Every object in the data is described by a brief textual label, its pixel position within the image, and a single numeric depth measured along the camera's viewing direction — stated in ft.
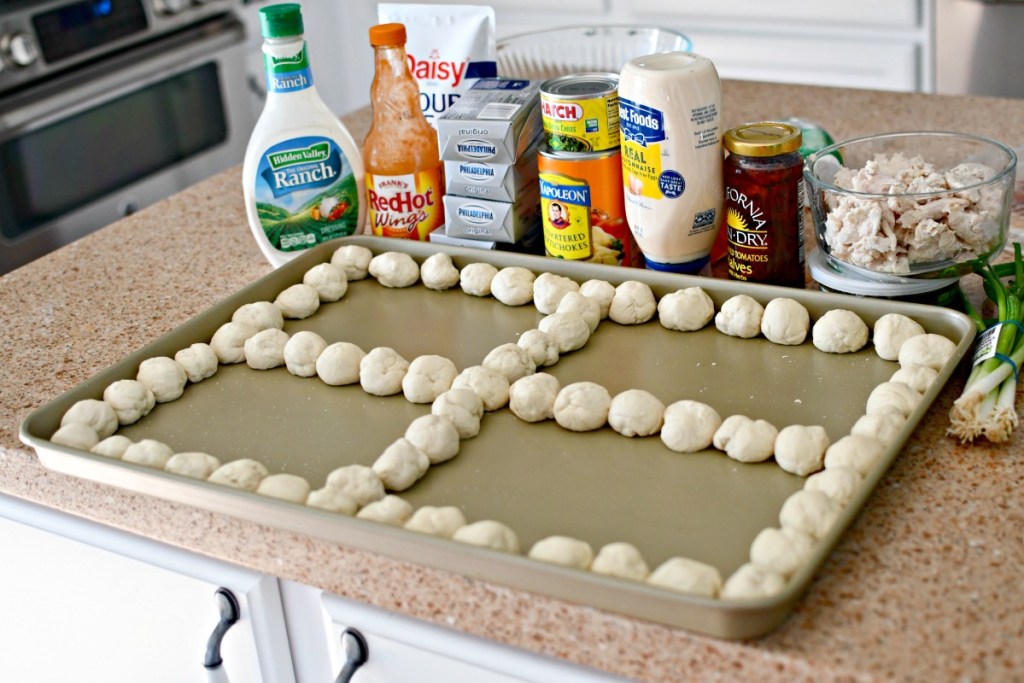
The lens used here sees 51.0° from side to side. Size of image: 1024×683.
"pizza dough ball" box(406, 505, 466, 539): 2.31
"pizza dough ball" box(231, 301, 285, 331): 3.33
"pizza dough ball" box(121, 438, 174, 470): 2.64
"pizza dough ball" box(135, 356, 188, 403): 3.02
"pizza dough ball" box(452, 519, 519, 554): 2.23
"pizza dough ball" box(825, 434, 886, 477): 2.37
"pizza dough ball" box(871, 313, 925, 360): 2.82
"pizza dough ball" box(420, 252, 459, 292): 3.51
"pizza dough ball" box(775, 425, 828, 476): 2.45
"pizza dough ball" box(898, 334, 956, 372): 2.72
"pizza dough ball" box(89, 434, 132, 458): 2.70
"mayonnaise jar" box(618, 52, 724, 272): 3.00
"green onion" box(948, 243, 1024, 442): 2.49
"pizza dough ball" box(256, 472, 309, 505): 2.46
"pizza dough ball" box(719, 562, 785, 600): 2.00
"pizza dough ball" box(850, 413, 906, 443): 2.46
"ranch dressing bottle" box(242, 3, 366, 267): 3.46
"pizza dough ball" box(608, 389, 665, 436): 2.66
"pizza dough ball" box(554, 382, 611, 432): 2.72
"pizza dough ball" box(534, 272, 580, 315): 3.28
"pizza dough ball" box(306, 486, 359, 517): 2.40
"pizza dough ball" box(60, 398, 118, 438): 2.85
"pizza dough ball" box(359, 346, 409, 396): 2.98
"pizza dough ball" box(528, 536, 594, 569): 2.17
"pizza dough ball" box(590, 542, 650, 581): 2.13
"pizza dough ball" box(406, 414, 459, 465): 2.63
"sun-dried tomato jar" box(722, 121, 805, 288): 3.01
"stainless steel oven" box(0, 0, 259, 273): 6.28
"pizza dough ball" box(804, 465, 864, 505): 2.28
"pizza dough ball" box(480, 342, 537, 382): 2.97
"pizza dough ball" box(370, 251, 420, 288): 3.57
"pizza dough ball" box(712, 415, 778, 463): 2.52
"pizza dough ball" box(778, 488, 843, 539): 2.20
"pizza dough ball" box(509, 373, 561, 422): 2.79
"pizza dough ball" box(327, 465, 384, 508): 2.48
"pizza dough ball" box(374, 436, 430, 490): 2.54
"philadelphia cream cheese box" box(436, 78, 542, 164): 3.35
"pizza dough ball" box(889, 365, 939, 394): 2.64
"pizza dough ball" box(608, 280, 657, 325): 3.18
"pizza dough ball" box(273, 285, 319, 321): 3.45
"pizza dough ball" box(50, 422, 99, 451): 2.75
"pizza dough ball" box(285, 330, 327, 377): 3.11
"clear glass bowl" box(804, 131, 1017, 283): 2.84
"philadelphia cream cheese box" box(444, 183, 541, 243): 3.51
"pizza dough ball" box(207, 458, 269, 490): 2.53
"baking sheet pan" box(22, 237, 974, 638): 2.22
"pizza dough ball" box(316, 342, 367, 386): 3.04
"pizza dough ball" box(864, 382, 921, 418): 2.55
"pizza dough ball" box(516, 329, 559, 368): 3.05
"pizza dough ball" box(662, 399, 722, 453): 2.59
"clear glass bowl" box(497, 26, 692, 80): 4.26
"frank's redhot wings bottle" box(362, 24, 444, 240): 3.51
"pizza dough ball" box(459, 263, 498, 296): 3.45
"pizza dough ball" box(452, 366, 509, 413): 2.86
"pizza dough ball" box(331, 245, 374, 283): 3.63
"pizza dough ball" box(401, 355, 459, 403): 2.92
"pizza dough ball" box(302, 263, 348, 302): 3.54
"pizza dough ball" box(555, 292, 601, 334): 3.17
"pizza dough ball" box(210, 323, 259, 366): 3.21
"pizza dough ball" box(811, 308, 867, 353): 2.88
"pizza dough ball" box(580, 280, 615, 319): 3.25
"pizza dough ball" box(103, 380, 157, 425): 2.93
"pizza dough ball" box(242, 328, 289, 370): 3.17
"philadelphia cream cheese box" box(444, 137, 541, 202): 3.42
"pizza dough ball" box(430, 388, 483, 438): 2.74
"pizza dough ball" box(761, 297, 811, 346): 2.97
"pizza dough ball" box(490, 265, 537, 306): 3.37
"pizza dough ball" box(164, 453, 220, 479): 2.59
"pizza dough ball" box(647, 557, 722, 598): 2.05
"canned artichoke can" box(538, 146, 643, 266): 3.26
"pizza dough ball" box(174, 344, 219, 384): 3.12
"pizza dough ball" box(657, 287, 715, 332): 3.09
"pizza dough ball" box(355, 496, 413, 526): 2.36
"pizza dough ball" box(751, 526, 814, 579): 2.09
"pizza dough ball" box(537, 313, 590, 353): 3.10
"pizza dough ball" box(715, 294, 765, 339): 3.04
